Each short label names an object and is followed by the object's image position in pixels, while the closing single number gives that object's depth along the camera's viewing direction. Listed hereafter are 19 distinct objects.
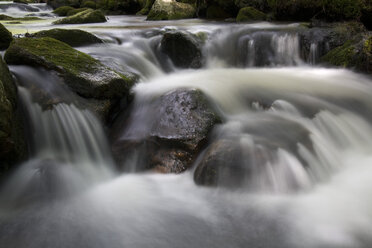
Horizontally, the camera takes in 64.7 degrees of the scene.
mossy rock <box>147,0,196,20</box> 13.34
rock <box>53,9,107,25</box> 11.36
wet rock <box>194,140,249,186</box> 3.24
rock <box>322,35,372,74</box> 5.77
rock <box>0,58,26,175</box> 2.94
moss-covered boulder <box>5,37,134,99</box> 3.98
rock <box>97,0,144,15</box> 19.80
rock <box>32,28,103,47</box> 5.89
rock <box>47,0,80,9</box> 23.26
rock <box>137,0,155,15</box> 18.30
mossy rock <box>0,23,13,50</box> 5.06
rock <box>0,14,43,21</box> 12.99
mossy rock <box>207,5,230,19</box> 12.85
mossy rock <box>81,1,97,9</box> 22.49
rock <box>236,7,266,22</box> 10.80
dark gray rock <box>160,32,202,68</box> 6.84
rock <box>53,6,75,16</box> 18.40
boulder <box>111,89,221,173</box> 3.66
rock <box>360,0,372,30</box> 6.49
